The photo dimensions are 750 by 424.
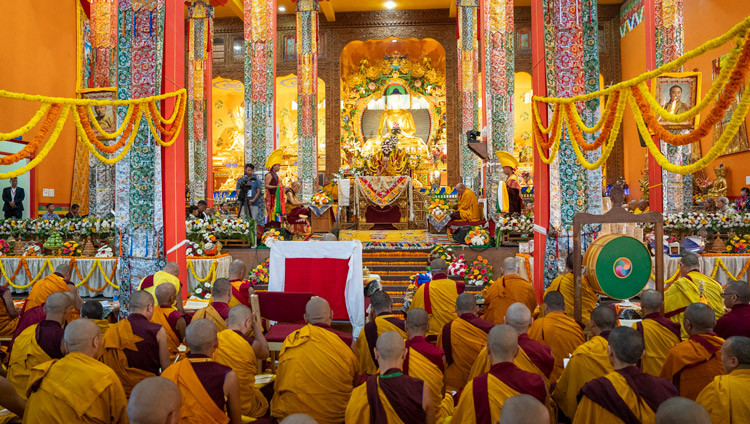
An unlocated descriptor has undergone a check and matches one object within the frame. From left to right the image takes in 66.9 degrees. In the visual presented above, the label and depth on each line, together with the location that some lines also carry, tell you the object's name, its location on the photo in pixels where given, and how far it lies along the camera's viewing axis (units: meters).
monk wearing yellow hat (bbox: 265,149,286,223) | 12.28
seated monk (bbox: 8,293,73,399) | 4.19
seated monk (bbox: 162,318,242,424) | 3.32
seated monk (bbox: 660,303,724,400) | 3.66
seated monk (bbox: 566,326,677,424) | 2.87
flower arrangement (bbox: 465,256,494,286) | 9.68
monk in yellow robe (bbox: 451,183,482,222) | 12.58
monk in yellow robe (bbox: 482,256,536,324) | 6.01
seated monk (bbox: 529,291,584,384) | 4.62
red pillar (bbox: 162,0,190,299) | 7.61
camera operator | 12.70
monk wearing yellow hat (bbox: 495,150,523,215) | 11.84
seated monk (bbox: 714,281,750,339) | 4.29
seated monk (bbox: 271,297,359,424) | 3.82
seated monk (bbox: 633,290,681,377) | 4.32
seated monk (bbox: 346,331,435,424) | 3.05
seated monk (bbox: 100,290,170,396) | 4.22
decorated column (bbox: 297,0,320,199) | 16.80
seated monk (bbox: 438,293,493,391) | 4.56
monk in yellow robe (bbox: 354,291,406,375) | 4.60
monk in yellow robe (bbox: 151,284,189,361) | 4.96
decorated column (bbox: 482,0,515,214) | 12.99
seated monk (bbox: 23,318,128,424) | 3.16
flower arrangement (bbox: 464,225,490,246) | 10.52
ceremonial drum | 5.08
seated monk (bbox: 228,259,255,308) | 5.54
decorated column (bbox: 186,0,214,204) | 19.12
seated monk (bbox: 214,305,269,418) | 4.03
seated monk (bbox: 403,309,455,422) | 3.88
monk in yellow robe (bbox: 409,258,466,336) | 5.87
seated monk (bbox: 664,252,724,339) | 5.46
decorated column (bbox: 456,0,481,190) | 17.69
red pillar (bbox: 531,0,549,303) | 7.48
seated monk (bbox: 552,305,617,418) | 3.64
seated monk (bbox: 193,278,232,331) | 4.93
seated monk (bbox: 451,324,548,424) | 2.99
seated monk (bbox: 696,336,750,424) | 2.89
